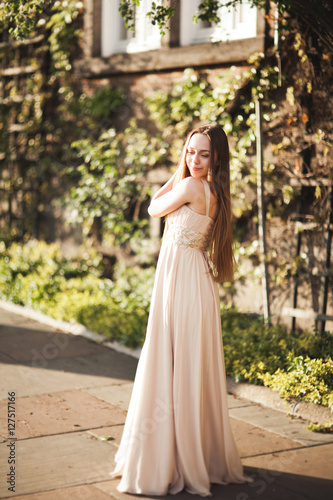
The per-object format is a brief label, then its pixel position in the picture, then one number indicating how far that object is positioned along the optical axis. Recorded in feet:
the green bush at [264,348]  17.37
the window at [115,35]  28.58
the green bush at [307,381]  15.53
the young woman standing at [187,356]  11.29
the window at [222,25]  23.68
